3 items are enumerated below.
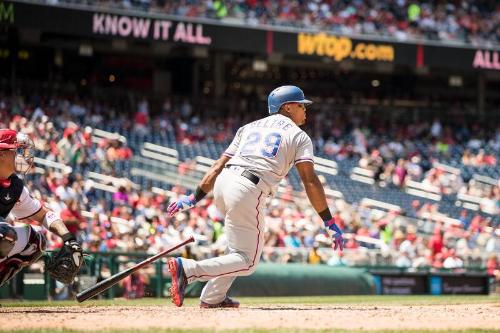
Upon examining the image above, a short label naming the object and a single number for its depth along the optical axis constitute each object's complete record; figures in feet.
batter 51.03
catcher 49.34
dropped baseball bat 52.60
